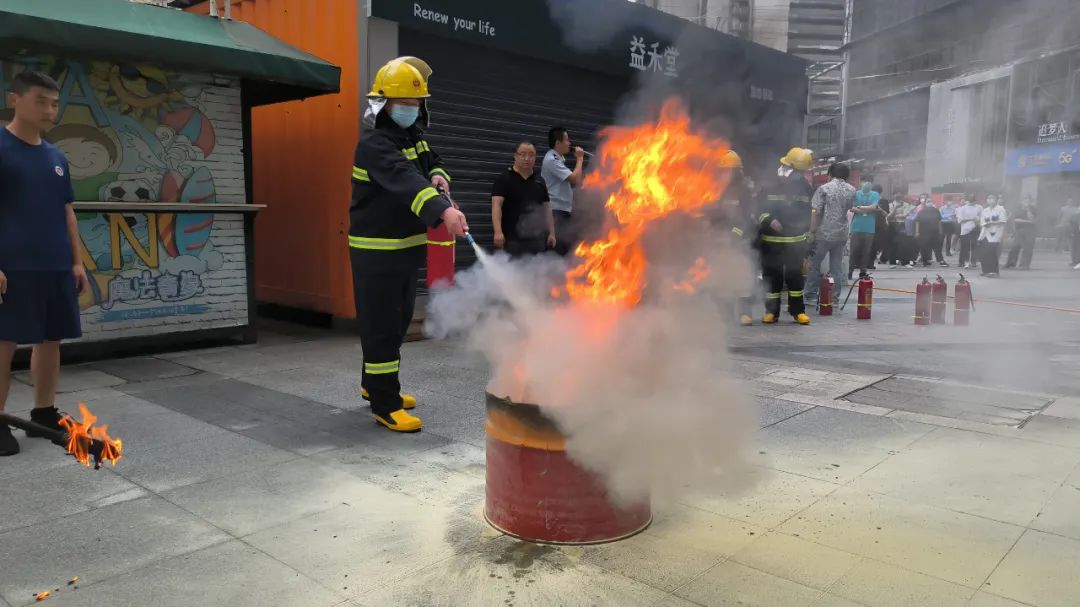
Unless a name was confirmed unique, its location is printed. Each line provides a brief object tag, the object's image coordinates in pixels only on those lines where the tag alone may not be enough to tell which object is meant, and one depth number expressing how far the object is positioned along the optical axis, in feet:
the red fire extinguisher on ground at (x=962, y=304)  28.07
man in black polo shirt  22.65
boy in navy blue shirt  12.71
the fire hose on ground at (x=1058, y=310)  32.78
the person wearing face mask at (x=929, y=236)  38.06
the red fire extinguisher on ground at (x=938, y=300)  28.73
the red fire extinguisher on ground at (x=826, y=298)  31.99
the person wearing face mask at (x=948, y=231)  29.32
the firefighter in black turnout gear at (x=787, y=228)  28.30
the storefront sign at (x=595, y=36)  15.45
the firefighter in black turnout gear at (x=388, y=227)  14.06
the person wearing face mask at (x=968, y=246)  33.10
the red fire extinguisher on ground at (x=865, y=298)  30.60
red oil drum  9.54
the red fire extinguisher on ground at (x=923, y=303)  28.86
